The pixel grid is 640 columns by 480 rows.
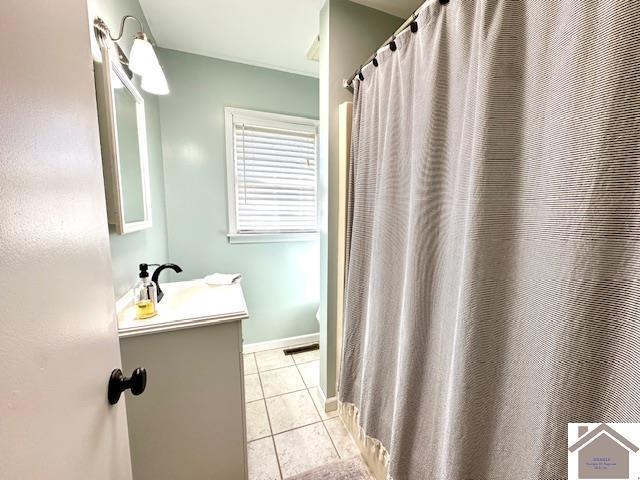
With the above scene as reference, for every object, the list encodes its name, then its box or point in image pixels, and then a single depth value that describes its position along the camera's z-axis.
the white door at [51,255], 0.31
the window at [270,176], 2.04
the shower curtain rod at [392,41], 0.83
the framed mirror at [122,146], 0.96
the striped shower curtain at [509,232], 0.46
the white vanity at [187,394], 0.97
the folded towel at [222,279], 1.52
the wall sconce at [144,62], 1.10
